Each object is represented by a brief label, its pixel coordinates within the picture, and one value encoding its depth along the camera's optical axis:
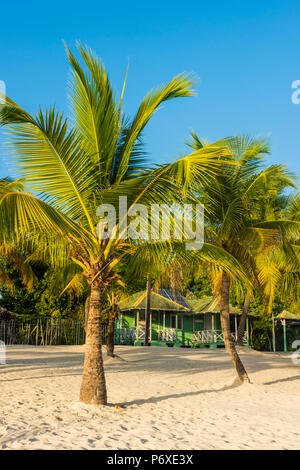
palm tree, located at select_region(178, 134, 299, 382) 10.85
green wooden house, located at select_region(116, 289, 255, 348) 27.55
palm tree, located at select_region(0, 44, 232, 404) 6.82
